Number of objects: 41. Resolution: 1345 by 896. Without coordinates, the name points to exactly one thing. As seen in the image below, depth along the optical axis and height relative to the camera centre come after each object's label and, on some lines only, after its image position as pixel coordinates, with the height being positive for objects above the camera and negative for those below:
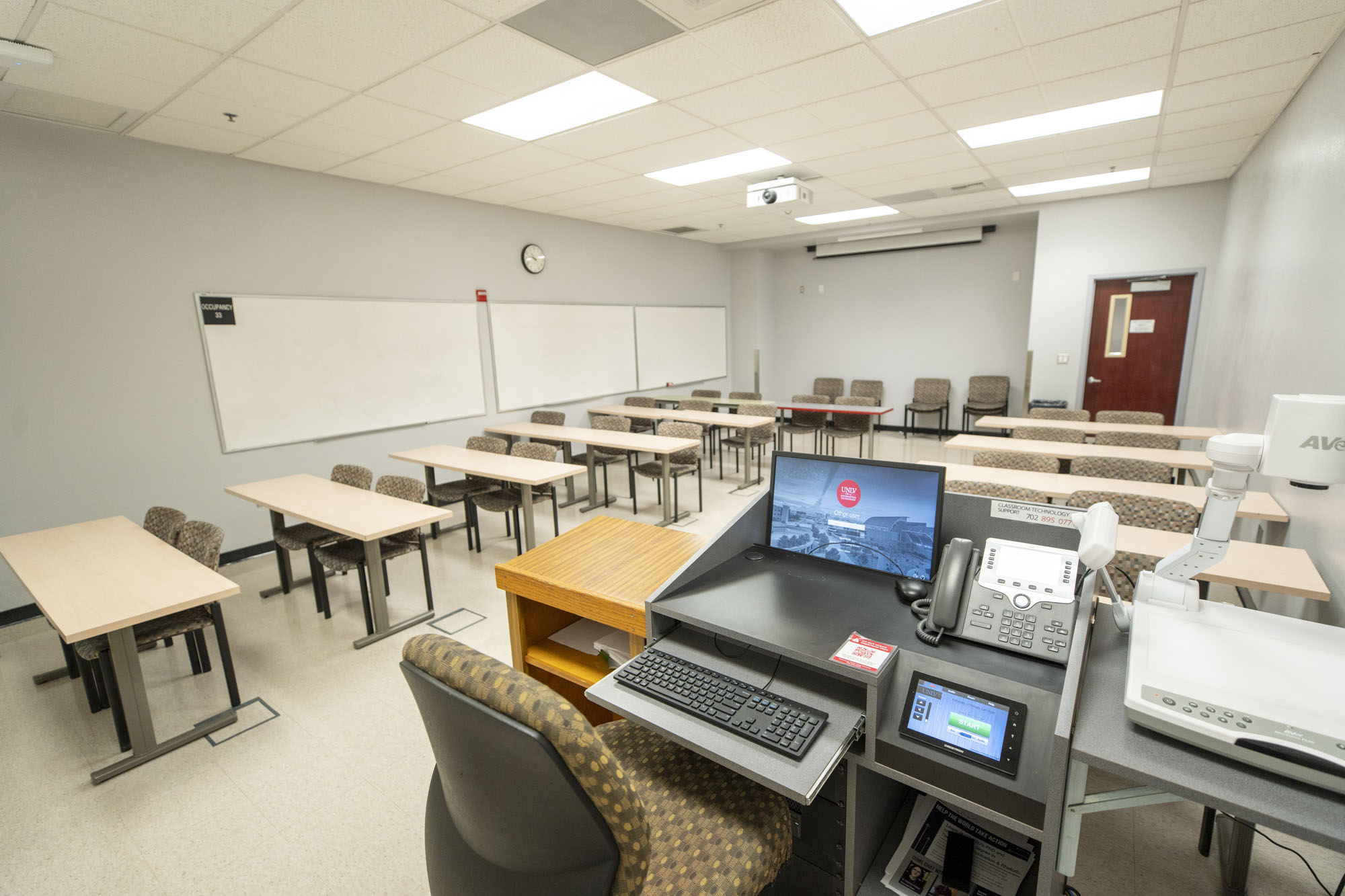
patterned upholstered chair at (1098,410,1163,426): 5.20 -0.73
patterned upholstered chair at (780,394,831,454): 6.93 -0.95
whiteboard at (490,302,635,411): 6.18 -0.03
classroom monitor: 1.49 -0.46
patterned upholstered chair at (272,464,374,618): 3.45 -1.10
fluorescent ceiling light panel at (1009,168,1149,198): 5.36 +1.50
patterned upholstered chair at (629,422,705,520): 5.06 -1.04
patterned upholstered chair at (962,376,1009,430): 7.98 -0.79
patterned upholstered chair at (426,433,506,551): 4.52 -1.07
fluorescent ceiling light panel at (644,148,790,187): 4.48 +1.46
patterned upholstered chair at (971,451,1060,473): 3.56 -0.77
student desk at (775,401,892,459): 6.39 -0.74
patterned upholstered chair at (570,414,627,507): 5.62 -0.78
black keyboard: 1.16 -0.77
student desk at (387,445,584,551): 3.89 -0.82
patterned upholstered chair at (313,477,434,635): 3.17 -1.10
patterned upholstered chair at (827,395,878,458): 6.77 -0.98
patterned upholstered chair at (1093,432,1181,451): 4.32 -0.79
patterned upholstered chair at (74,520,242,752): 2.31 -1.13
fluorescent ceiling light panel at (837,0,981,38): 2.39 +1.38
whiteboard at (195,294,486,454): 4.27 -0.09
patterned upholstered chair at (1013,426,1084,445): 4.56 -0.76
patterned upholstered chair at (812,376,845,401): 9.42 -0.70
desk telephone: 1.22 -0.57
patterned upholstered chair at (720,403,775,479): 5.94 -0.95
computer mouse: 1.45 -0.62
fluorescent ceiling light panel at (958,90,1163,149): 3.61 +1.44
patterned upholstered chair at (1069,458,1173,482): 3.34 -0.78
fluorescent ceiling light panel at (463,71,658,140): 3.12 +1.40
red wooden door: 6.14 -0.11
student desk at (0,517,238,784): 2.11 -0.90
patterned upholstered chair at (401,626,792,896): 0.84 -0.68
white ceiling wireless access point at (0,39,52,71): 2.45 +1.31
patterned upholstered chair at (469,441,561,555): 4.20 -1.07
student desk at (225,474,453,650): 2.99 -0.86
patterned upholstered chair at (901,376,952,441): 8.47 -0.84
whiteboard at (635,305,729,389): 8.04 +0.06
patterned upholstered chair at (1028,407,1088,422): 5.43 -0.72
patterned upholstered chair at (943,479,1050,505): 2.77 -0.71
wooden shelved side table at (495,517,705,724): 1.66 -0.69
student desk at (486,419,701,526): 4.75 -0.79
